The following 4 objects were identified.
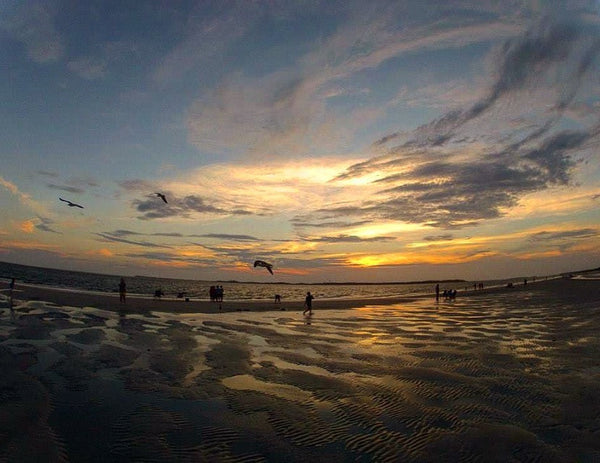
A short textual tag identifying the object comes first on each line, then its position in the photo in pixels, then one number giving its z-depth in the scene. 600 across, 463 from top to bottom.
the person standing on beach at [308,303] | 38.03
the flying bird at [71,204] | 25.02
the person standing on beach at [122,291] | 37.66
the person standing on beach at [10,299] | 28.49
